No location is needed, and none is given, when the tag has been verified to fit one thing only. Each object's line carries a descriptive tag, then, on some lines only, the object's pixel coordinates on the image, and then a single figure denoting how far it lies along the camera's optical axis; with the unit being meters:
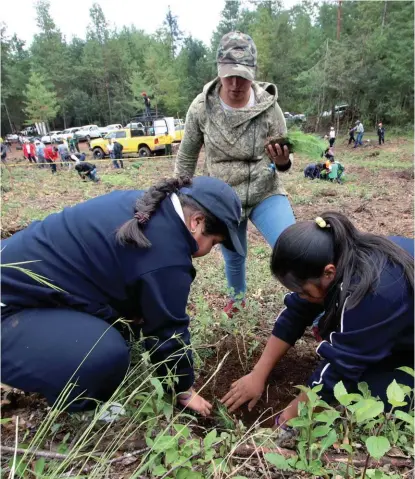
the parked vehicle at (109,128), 30.95
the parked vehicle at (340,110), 25.81
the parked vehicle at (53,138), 26.35
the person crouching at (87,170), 11.74
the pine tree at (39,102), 30.95
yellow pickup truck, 18.09
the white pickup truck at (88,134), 30.15
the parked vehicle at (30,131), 38.22
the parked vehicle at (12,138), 34.28
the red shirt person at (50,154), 15.37
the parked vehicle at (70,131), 31.98
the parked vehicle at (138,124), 22.69
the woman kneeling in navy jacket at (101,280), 1.43
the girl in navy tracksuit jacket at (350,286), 1.40
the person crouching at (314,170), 10.49
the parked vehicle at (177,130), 19.23
